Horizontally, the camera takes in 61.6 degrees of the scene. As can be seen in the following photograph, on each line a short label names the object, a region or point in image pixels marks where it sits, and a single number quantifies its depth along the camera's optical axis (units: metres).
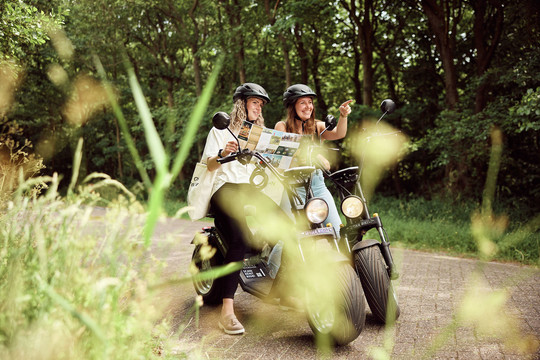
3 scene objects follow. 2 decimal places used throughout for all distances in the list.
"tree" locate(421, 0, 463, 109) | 11.60
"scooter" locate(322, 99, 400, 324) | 3.41
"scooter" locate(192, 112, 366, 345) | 3.05
